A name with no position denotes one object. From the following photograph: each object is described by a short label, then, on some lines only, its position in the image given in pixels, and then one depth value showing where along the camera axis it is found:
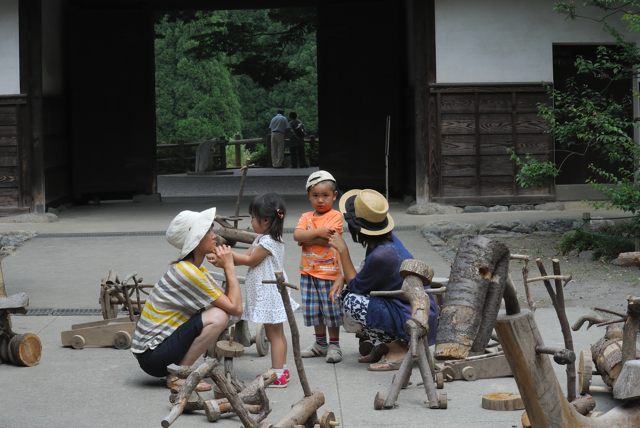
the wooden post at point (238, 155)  33.16
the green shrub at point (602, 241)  11.48
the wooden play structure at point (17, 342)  6.98
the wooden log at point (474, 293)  4.25
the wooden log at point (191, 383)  4.09
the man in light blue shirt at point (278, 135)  30.08
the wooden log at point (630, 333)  5.30
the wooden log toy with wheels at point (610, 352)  5.35
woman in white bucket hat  6.28
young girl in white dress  6.64
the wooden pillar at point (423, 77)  15.70
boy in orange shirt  7.09
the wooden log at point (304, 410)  4.96
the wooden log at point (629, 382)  4.42
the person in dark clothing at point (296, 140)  30.02
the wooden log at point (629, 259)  4.60
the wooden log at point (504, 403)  5.87
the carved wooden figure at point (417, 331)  5.93
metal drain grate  9.10
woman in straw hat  6.71
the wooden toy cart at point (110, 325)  7.63
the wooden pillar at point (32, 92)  15.84
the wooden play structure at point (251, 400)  4.45
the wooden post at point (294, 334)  4.84
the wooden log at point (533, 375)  4.24
